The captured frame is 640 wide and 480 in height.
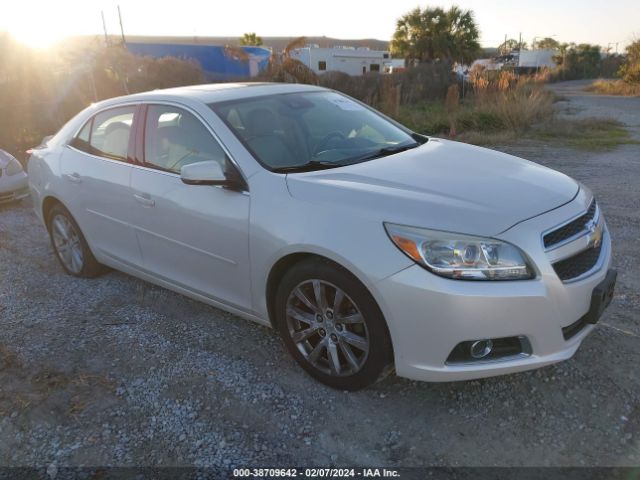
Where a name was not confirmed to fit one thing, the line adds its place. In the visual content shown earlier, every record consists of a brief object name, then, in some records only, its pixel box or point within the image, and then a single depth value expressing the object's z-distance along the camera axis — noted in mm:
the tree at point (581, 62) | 51594
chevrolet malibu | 2447
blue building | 36469
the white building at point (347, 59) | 39188
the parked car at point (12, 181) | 7289
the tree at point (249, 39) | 56031
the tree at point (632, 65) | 27781
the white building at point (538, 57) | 55969
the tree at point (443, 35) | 34500
